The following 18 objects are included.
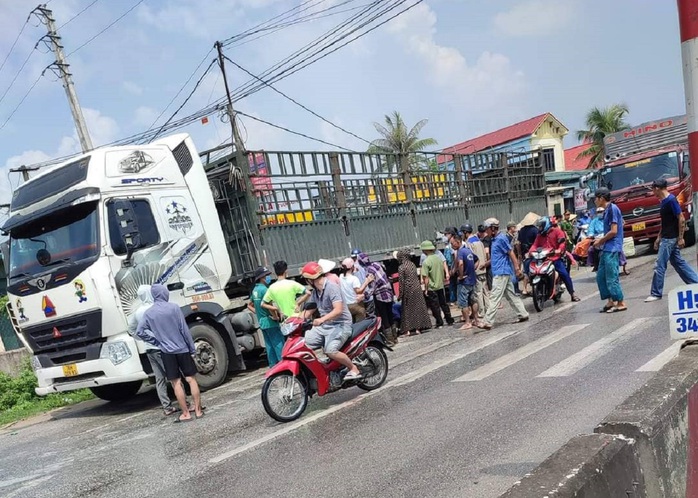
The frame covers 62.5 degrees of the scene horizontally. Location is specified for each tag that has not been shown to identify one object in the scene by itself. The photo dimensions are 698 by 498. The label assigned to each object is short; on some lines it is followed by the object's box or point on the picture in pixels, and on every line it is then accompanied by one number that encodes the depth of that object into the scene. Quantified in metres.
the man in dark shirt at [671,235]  8.02
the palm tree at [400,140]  35.59
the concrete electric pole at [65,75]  15.13
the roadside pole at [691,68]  2.67
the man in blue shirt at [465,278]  9.35
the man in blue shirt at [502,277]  9.05
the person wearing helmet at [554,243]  9.79
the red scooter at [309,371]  5.81
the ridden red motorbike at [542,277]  9.62
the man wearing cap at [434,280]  10.24
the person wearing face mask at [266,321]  8.33
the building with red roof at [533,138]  36.28
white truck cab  7.19
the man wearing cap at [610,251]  8.27
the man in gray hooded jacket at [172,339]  6.54
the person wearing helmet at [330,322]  6.01
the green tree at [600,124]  38.03
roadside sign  2.88
